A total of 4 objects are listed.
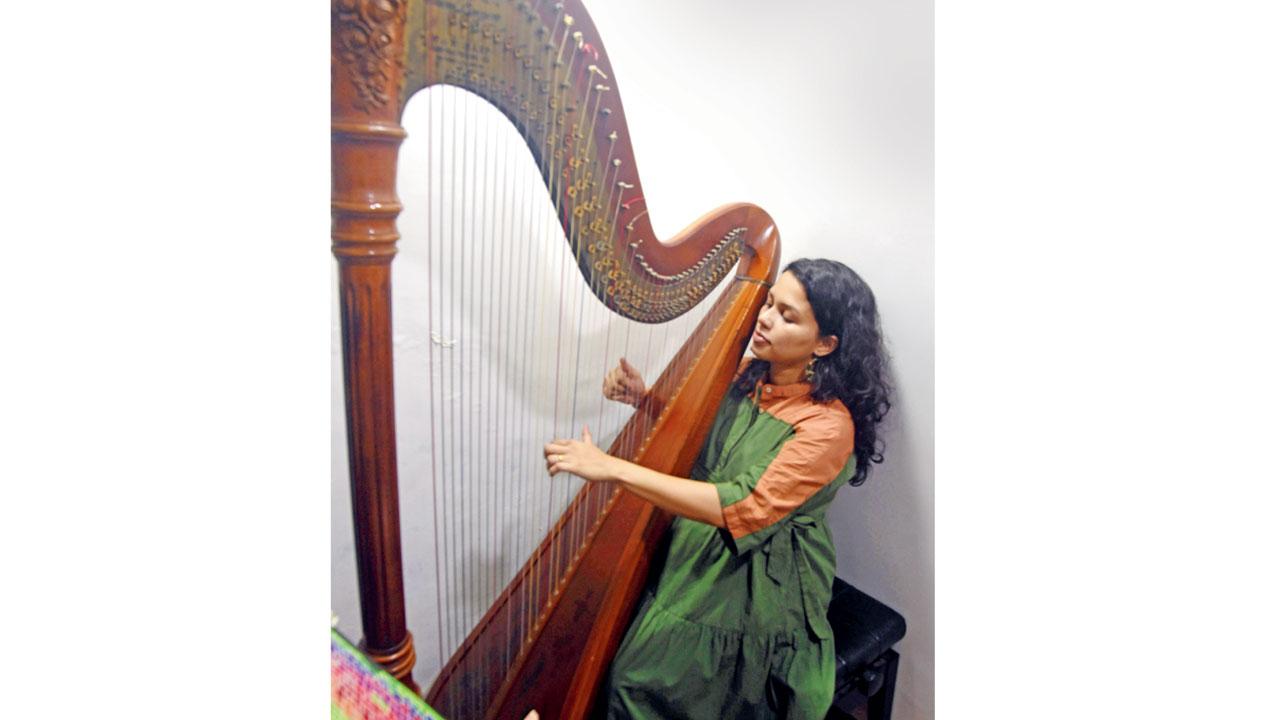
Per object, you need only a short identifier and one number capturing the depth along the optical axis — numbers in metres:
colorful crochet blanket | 0.73
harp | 0.66
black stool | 1.04
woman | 0.92
